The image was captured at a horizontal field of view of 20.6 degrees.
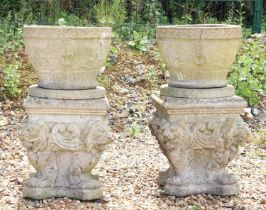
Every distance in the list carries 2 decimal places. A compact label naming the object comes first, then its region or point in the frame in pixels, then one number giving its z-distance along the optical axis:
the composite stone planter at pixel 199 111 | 5.21
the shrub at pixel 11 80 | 7.91
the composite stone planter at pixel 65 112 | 5.05
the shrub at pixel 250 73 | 8.34
